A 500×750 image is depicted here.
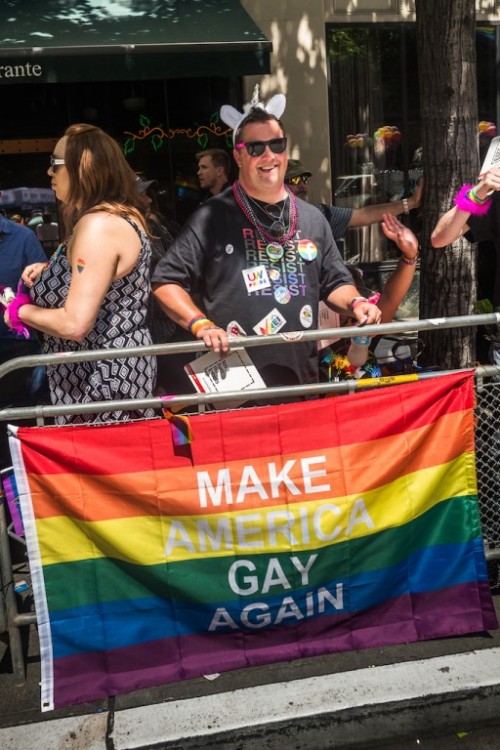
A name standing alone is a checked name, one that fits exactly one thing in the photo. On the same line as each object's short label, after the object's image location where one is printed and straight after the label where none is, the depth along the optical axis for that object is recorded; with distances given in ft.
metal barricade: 11.00
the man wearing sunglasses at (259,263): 12.52
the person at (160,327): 14.42
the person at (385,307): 12.80
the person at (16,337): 17.34
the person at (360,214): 15.72
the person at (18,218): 30.45
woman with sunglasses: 11.41
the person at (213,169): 23.04
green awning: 24.94
